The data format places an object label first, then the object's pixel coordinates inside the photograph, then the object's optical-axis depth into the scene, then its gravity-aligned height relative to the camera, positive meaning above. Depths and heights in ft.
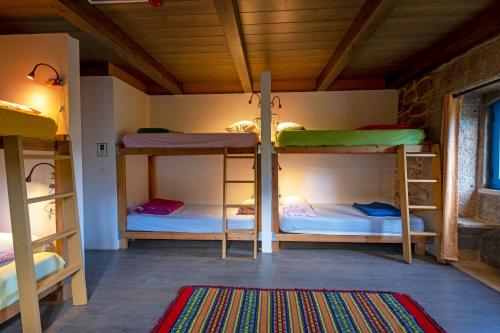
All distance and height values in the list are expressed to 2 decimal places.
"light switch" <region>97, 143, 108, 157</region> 11.35 +0.34
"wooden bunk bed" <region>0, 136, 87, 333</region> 5.59 -1.93
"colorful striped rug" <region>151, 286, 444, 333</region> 6.15 -4.18
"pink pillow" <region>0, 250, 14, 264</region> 6.29 -2.49
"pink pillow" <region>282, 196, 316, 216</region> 11.23 -2.47
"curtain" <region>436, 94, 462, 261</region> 9.43 -0.99
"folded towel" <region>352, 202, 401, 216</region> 11.12 -2.57
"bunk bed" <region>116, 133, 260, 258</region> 11.03 -2.12
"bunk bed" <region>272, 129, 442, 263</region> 10.59 -1.84
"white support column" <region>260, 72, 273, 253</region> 10.92 -1.41
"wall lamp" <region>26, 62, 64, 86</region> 7.64 +2.36
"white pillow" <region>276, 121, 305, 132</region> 12.12 +1.32
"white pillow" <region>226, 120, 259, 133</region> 12.51 +1.37
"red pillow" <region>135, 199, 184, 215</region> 11.64 -2.43
